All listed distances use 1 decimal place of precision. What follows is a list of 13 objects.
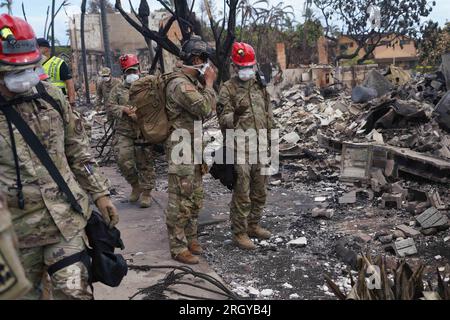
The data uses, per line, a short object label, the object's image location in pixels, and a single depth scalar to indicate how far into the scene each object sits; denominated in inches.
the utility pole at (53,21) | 543.5
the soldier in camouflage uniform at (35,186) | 93.7
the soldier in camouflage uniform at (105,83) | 309.6
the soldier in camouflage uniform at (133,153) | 248.7
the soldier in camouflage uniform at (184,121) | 167.5
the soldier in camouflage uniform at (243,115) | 186.7
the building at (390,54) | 1480.1
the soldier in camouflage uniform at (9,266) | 54.3
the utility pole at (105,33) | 543.8
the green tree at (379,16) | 1058.7
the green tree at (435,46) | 855.7
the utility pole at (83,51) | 450.4
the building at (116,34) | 1407.5
